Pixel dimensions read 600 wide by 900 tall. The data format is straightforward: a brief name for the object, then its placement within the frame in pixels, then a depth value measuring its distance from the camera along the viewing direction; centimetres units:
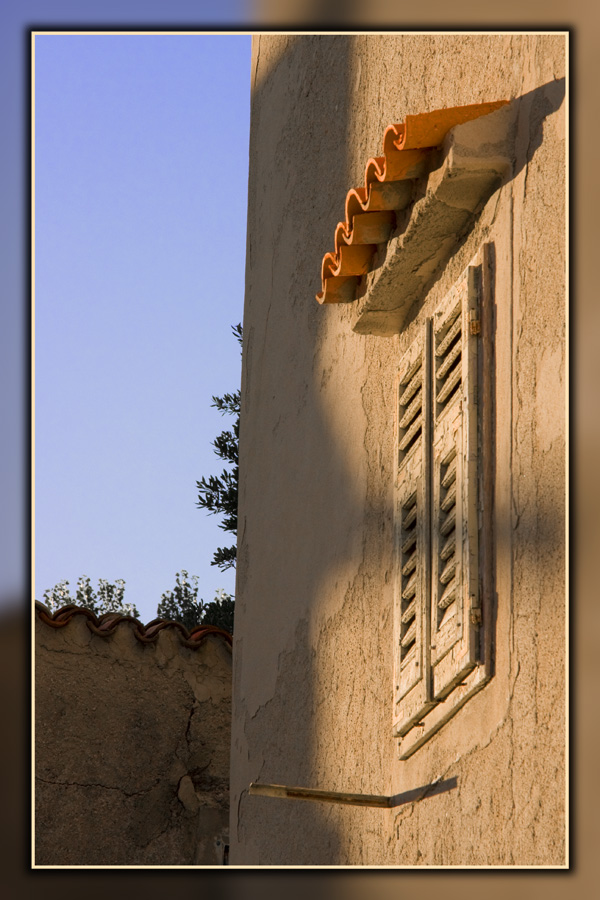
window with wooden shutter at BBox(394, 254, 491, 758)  468
